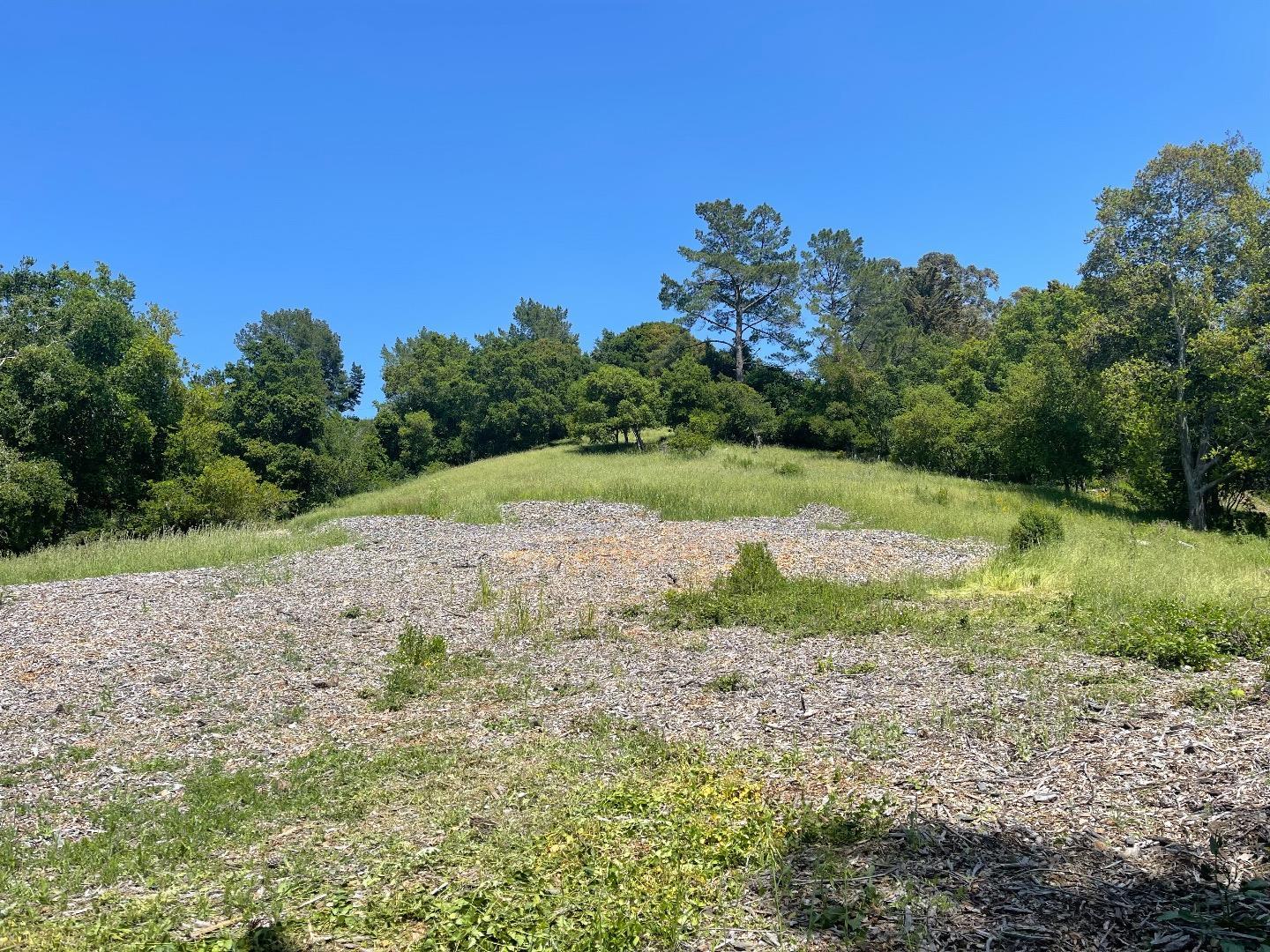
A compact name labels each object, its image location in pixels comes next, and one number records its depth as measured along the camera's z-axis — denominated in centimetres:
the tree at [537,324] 8412
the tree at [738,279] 5031
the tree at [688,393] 4434
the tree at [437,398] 5662
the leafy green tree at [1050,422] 2706
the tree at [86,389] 2362
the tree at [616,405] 4184
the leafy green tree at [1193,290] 2025
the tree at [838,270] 5825
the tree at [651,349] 5197
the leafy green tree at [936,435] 3450
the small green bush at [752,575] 1173
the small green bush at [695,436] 3769
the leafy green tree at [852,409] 4297
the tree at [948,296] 6306
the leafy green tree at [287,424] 3534
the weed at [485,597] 1214
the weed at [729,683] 754
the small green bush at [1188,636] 701
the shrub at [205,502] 2689
